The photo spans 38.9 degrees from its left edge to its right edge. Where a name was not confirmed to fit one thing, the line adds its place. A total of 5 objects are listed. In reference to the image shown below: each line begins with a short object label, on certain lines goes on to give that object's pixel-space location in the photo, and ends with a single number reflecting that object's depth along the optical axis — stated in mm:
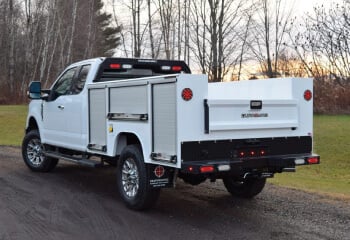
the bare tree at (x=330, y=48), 21188
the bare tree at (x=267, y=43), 31750
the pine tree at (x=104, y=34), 44875
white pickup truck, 6262
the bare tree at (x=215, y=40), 28719
